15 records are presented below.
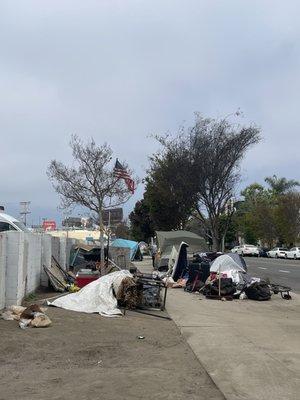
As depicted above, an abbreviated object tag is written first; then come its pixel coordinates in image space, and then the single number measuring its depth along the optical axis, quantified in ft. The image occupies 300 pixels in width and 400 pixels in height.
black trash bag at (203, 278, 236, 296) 57.21
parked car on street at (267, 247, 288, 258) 218.11
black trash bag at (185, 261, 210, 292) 63.28
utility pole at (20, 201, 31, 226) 119.90
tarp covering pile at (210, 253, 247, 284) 61.31
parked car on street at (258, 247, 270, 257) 236.30
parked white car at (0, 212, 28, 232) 64.23
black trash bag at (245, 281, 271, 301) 56.44
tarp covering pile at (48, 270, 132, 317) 41.32
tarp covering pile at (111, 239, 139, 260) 126.25
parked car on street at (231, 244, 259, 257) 229.86
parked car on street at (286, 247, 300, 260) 205.52
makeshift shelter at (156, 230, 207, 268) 100.73
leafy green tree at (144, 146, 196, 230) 116.67
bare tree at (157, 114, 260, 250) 108.27
